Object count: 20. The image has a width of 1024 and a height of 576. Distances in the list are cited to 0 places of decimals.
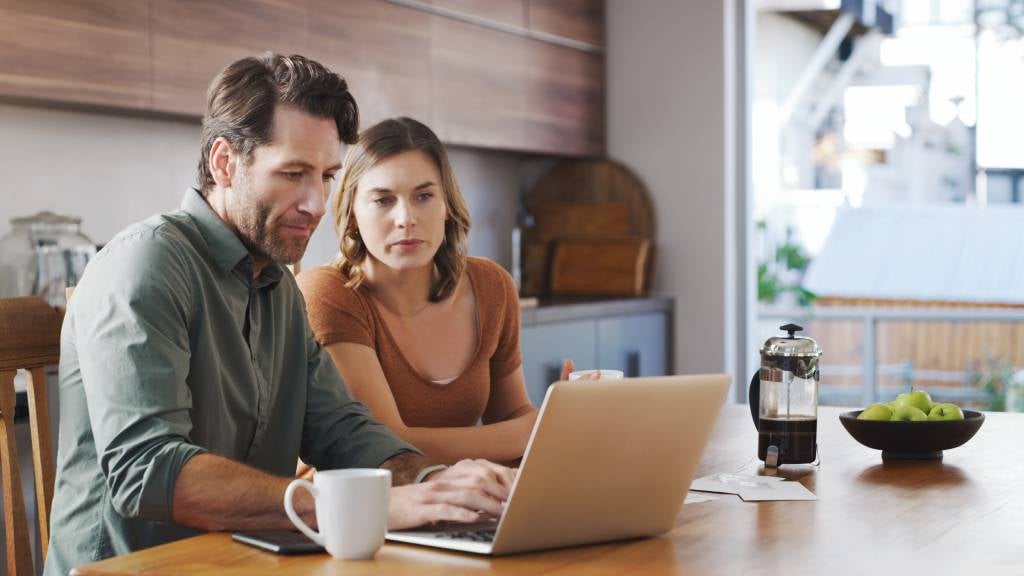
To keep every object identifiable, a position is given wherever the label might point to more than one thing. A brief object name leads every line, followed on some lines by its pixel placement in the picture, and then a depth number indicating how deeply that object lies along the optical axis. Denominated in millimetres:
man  3142
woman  4024
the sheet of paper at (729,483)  3407
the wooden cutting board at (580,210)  7963
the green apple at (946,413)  3734
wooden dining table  2920
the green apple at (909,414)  3710
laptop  2925
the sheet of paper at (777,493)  3340
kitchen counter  6462
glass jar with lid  4917
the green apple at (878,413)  3737
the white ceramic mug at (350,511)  2916
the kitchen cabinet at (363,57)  4840
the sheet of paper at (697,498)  3329
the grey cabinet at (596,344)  6480
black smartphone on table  2964
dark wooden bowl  3685
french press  3619
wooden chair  3388
